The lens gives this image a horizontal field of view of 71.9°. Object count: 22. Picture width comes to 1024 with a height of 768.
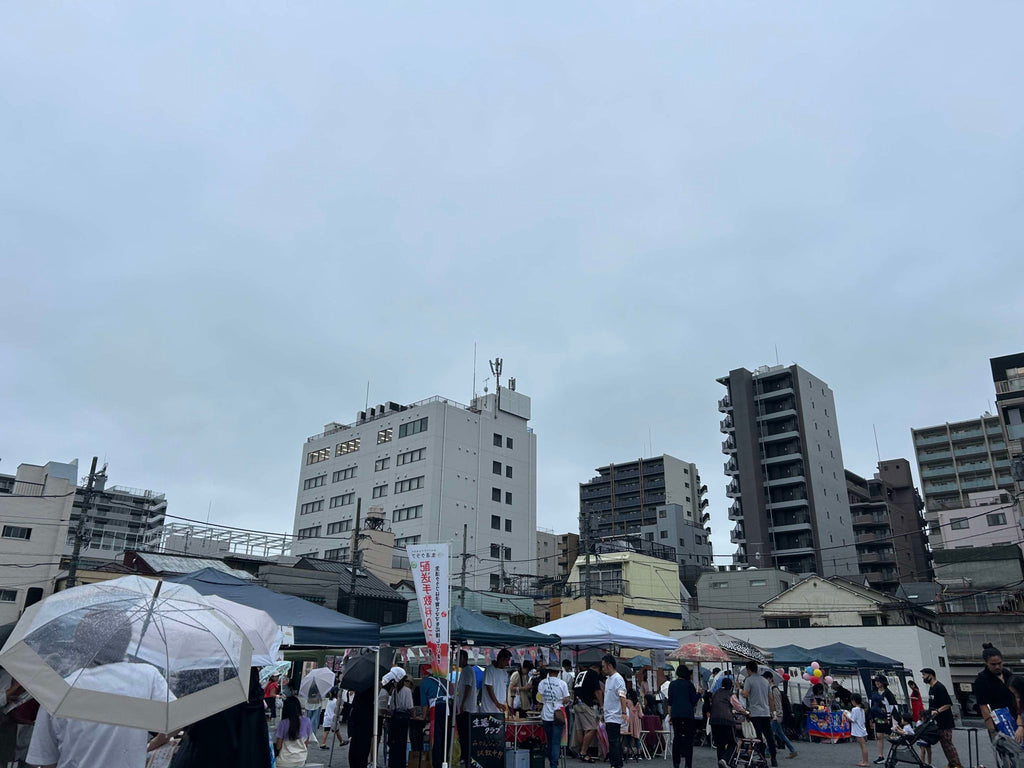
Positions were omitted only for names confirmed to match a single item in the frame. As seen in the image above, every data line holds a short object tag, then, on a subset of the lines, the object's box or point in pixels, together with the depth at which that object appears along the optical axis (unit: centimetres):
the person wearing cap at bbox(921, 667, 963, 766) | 1080
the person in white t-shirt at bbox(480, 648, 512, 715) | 1154
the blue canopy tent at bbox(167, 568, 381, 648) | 1080
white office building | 6022
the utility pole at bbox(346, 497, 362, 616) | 3263
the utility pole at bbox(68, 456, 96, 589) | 2505
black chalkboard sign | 1055
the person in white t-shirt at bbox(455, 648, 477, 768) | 1121
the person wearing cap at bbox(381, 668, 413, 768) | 1127
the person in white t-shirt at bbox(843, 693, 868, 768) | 1461
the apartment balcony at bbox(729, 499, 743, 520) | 6819
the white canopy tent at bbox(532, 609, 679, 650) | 1509
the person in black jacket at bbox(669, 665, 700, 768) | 1169
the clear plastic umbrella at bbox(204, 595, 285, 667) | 559
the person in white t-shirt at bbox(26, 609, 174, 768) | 402
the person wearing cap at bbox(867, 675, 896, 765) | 1380
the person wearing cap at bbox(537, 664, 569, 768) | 1177
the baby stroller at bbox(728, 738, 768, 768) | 1177
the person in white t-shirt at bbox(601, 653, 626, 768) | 1187
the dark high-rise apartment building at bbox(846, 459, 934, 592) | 6931
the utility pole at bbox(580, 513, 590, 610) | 3090
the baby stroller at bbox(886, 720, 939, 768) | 1090
